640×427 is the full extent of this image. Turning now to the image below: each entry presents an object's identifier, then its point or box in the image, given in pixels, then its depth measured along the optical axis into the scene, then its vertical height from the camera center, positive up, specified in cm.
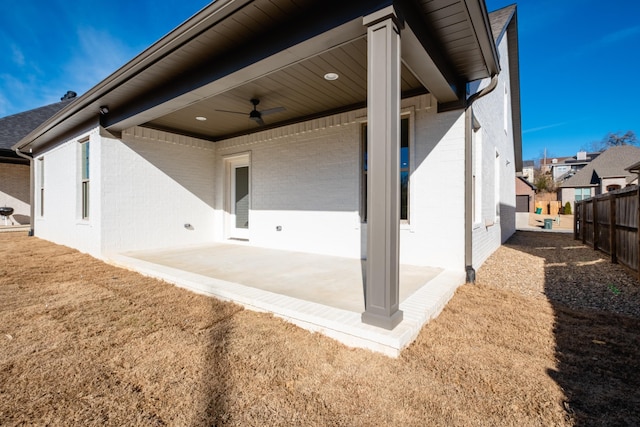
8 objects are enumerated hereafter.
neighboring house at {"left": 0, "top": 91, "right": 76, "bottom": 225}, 1159 +155
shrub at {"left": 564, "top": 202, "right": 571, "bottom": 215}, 2369 +36
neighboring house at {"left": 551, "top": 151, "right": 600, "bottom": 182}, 4322 +700
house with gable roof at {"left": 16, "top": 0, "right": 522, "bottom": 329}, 270 +136
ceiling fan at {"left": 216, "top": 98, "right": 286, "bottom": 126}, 526 +176
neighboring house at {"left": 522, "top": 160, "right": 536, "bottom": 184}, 4421 +741
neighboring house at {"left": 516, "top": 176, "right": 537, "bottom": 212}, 2483 +144
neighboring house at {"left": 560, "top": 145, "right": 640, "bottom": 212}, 2145 +272
